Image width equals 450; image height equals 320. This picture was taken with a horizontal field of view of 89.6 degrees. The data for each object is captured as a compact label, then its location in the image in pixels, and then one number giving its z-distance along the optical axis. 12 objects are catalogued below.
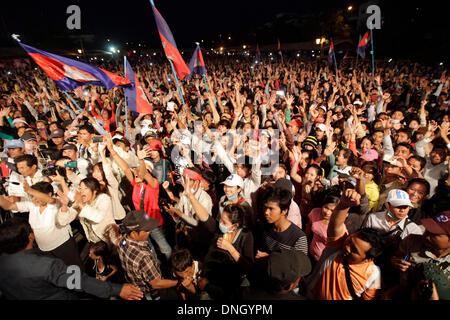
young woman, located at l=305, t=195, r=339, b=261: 2.80
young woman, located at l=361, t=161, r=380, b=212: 3.37
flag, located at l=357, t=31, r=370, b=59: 11.70
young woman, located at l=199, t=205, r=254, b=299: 2.47
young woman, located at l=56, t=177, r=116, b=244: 3.03
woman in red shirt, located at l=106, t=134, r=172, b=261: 3.56
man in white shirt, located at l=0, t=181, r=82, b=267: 3.03
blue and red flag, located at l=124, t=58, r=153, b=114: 5.76
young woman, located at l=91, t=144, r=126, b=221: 3.61
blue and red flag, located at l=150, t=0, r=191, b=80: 6.07
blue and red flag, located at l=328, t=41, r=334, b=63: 14.43
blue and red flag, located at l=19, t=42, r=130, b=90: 4.95
